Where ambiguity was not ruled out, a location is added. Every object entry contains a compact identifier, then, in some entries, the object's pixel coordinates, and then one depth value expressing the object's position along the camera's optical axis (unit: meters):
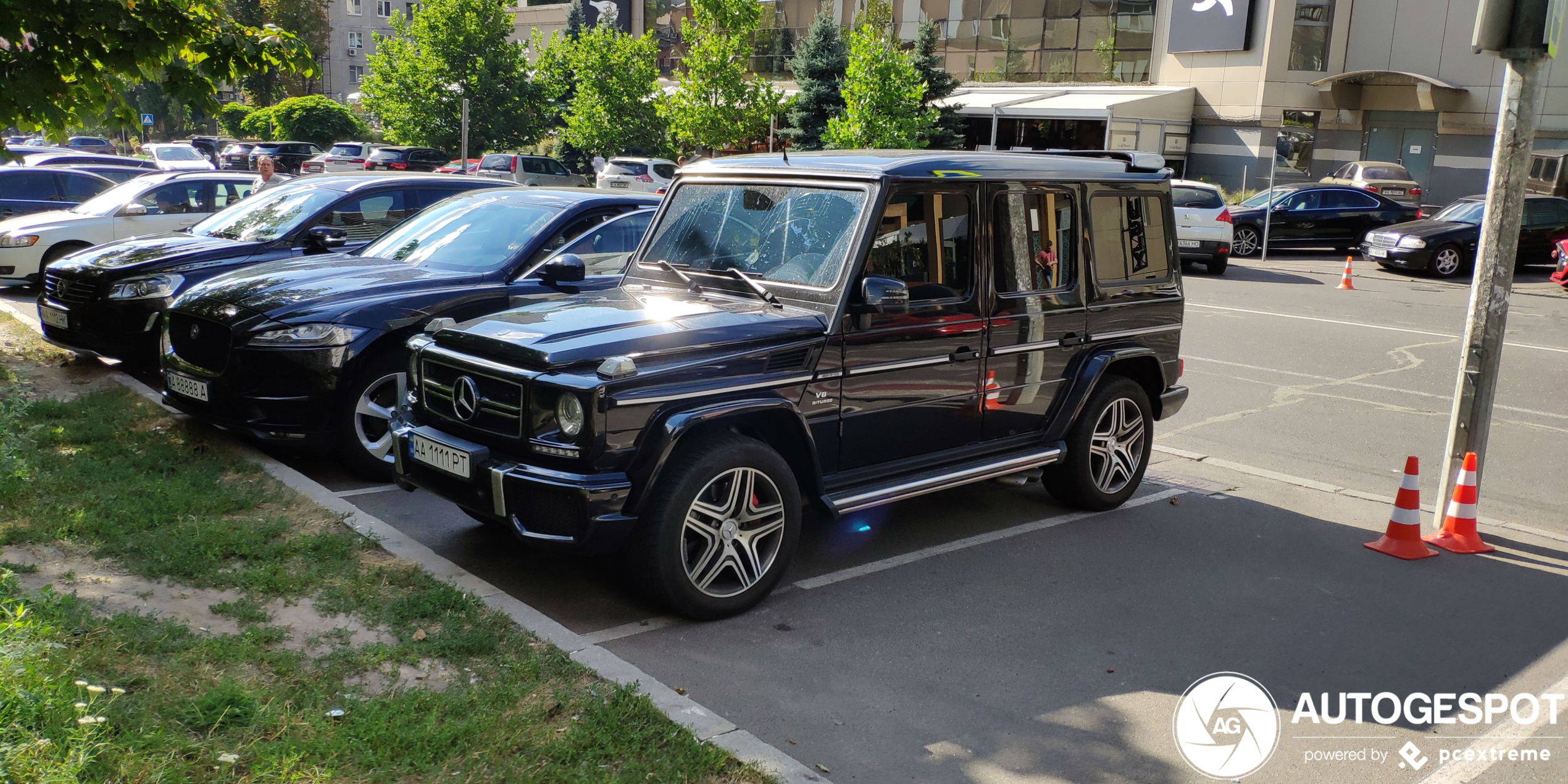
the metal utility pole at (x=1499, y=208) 6.19
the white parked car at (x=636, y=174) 32.59
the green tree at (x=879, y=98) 29.97
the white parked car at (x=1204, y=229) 21.45
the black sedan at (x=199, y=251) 8.44
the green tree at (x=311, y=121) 47.78
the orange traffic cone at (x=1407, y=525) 6.31
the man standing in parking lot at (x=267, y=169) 16.23
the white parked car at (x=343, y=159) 35.09
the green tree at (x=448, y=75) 42.34
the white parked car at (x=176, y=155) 35.54
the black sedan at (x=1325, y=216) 25.56
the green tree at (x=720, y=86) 34.44
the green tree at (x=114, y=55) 6.78
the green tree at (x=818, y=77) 35.94
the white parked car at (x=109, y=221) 13.41
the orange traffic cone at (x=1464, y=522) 6.46
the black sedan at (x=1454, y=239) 21.75
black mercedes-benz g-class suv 4.65
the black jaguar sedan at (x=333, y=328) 6.50
